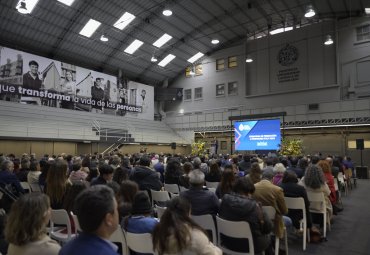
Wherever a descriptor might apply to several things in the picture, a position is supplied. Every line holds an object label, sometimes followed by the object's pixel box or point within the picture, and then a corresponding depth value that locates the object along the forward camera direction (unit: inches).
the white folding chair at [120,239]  113.8
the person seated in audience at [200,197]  143.3
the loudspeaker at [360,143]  592.1
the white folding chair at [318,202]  199.8
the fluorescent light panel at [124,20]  725.9
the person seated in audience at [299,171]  278.5
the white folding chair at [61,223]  138.8
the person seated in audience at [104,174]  189.0
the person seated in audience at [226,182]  182.5
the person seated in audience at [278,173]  233.6
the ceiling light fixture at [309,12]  460.2
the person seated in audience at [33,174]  239.3
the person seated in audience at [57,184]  159.4
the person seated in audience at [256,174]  196.5
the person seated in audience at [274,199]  151.8
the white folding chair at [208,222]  137.0
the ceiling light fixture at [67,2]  629.1
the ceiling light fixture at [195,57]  1013.0
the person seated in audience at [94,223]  58.7
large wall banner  687.1
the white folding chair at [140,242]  103.9
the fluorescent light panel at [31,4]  603.2
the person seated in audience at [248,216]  124.6
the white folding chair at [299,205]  176.9
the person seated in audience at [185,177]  228.2
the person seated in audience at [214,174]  261.6
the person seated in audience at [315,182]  201.2
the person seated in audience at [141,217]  105.3
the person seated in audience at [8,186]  172.7
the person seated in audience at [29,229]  70.4
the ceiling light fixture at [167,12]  495.1
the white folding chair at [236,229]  121.4
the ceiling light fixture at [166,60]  959.2
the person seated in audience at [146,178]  218.8
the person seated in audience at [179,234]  80.8
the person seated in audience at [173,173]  252.7
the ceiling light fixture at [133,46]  845.1
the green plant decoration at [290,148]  663.8
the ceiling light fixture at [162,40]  854.5
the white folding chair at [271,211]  152.1
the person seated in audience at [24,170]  255.9
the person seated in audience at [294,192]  181.3
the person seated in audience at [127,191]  135.0
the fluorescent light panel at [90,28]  722.2
